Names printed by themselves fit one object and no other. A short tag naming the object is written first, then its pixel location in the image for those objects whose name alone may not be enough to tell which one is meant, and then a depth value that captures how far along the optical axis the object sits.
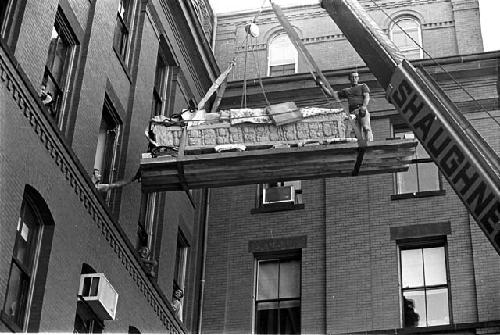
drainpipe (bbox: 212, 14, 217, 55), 33.42
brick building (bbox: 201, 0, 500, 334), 26.23
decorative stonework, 20.84
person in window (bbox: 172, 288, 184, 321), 24.86
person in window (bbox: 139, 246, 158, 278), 22.90
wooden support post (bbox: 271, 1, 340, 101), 21.69
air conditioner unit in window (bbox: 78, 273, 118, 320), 19.47
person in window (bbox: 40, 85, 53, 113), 19.45
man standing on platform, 20.72
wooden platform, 20.20
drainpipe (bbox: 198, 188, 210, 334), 27.49
